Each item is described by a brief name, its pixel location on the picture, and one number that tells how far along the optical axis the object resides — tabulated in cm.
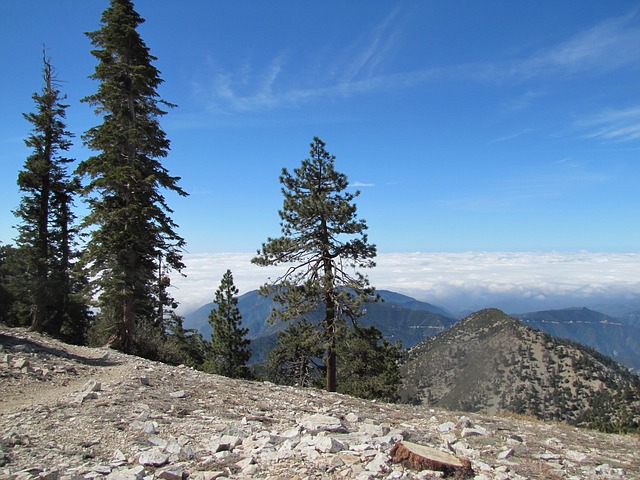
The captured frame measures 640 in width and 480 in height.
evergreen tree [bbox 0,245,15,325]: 3222
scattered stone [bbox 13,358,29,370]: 1061
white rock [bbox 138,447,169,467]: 553
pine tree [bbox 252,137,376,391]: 1883
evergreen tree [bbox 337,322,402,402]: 2717
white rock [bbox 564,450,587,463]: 720
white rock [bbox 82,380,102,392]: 923
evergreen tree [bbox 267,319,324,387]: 2962
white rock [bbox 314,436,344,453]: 600
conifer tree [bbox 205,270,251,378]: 3144
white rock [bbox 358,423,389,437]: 738
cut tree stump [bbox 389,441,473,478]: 549
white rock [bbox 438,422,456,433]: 888
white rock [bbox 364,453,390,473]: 534
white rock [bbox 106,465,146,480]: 500
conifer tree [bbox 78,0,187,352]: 1833
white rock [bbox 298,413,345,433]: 734
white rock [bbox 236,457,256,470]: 547
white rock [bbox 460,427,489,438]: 836
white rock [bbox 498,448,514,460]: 668
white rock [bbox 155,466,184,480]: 508
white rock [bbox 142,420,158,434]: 685
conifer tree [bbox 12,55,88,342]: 2530
